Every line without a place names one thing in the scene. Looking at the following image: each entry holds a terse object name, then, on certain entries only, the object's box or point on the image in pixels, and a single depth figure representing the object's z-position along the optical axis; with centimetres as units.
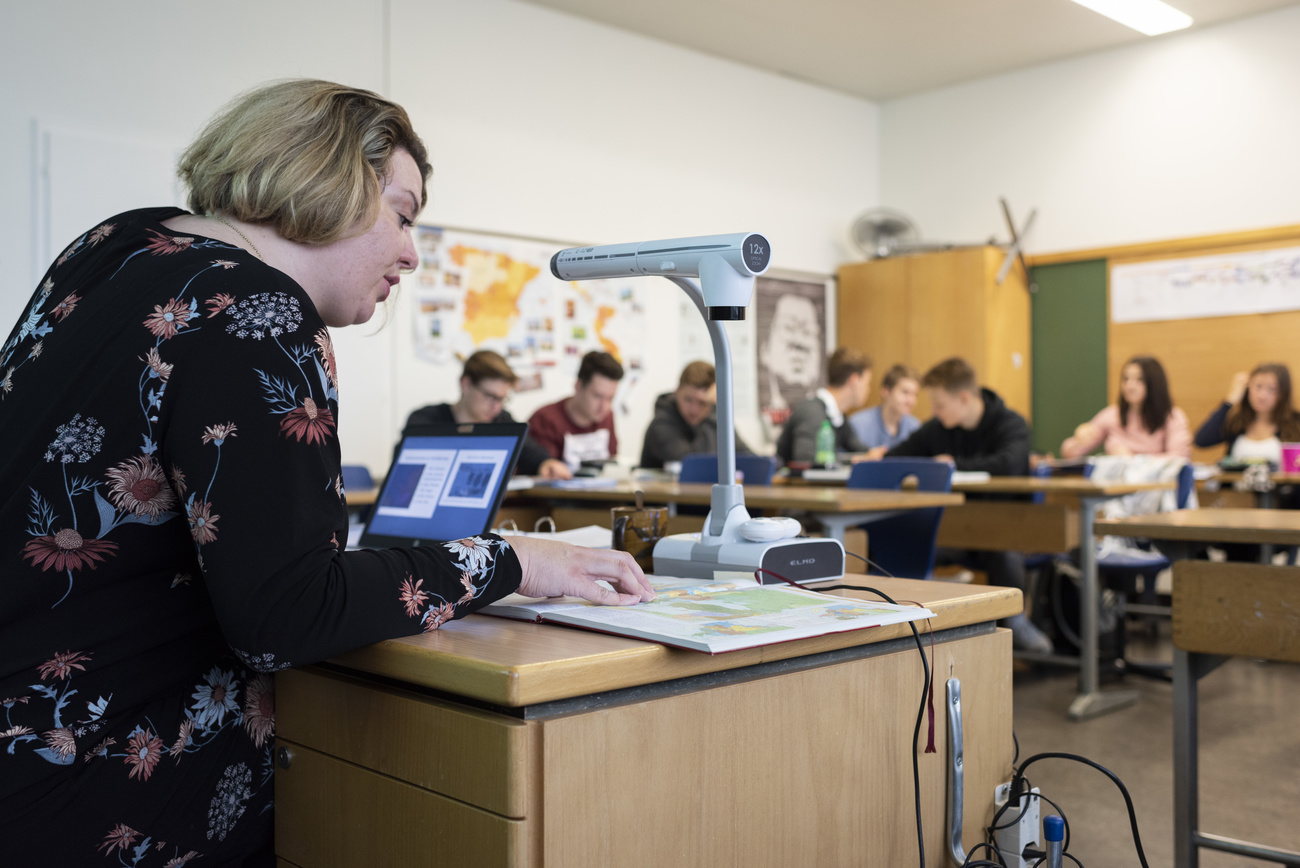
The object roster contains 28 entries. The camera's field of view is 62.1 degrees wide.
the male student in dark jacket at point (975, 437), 433
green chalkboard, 698
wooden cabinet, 703
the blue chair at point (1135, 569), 408
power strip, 119
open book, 90
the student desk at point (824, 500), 291
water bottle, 480
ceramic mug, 145
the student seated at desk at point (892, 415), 625
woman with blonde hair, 83
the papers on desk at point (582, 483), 361
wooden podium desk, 83
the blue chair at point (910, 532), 340
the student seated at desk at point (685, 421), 519
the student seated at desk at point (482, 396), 404
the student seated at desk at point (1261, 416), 590
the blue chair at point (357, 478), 423
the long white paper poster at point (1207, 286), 621
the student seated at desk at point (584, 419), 486
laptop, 182
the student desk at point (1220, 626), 184
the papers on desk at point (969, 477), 405
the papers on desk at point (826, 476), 448
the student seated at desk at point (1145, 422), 610
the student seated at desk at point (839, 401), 537
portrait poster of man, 724
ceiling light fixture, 605
